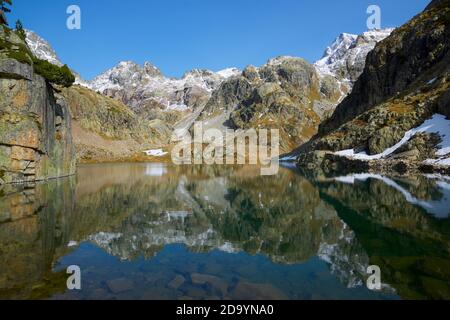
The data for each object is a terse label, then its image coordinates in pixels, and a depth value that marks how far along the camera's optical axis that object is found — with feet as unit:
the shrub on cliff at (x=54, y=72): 233.55
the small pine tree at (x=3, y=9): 230.48
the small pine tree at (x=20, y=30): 233.23
